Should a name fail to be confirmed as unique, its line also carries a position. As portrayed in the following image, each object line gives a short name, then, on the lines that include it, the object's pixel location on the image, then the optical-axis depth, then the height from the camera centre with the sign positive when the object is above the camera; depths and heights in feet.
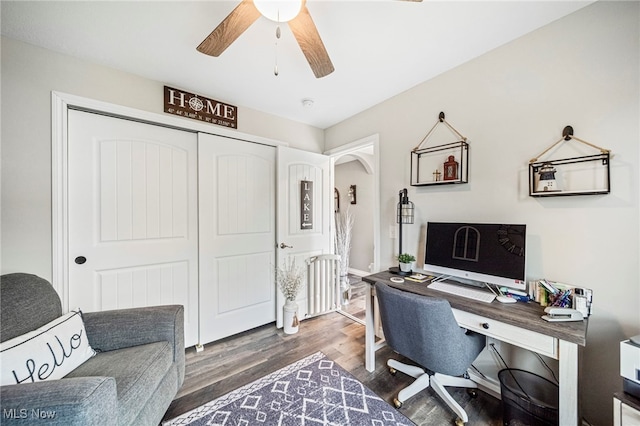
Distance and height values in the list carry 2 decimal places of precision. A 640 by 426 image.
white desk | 3.38 -1.96
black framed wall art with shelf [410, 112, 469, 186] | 5.97 +1.34
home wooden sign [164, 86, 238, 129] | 6.82 +3.23
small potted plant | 6.46 -1.41
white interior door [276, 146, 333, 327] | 8.55 +0.09
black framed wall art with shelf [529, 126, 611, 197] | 4.17 +0.73
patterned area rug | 4.64 -4.12
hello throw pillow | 3.17 -2.09
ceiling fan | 3.46 +2.99
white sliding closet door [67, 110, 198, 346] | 5.69 -0.09
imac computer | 4.77 -0.94
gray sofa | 2.62 -2.25
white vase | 8.07 -3.69
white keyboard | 4.72 -1.74
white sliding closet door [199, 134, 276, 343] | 7.34 -0.79
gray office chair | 4.32 -2.45
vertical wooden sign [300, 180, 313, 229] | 9.14 +0.29
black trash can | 3.93 -3.45
